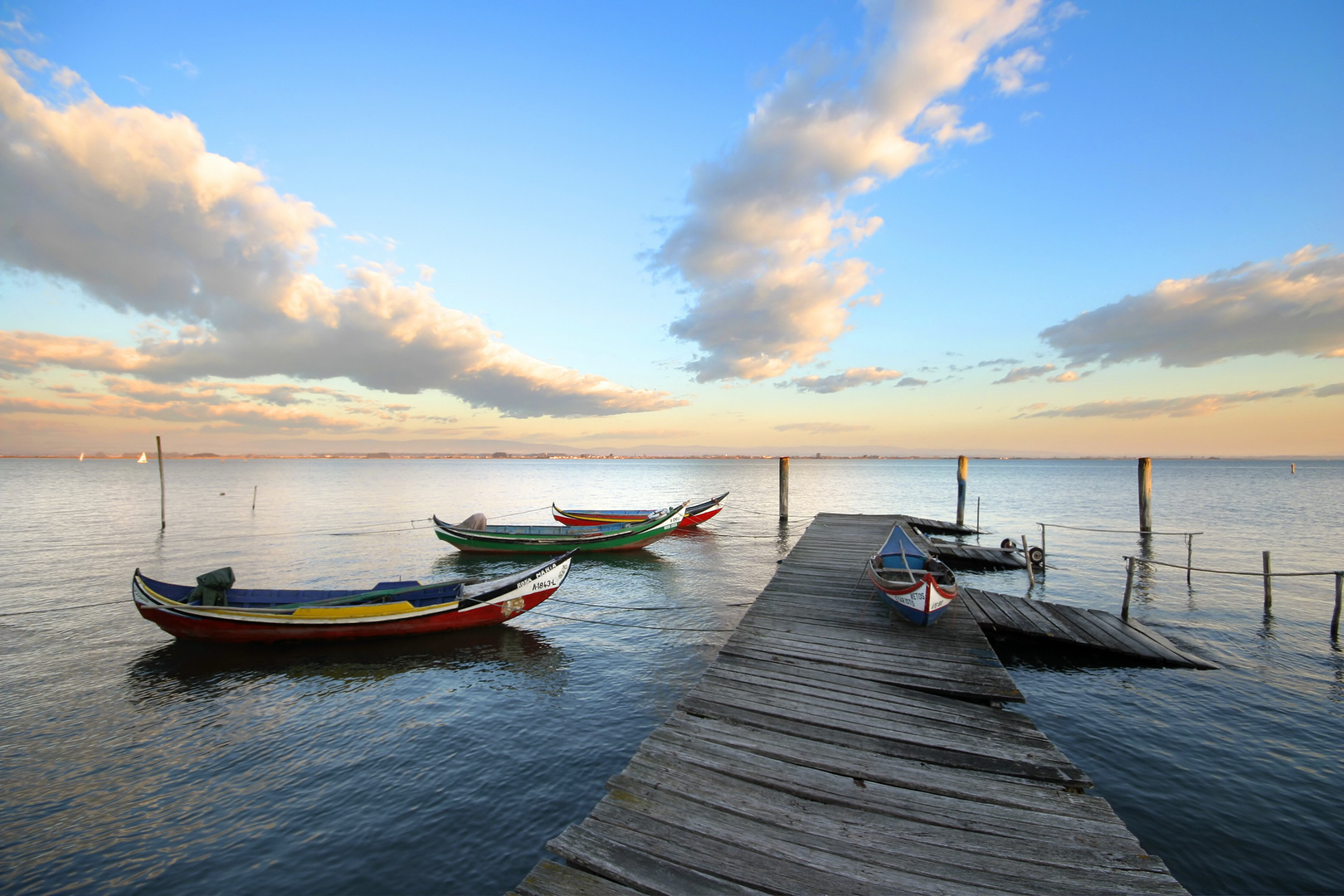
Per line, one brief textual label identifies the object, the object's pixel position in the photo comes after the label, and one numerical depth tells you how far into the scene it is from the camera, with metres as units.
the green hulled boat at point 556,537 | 27.06
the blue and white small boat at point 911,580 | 10.70
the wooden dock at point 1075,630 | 12.45
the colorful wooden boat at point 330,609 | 13.99
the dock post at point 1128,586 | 14.39
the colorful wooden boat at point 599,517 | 34.12
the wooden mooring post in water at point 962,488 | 32.81
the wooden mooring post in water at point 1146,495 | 26.88
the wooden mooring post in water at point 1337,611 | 13.51
